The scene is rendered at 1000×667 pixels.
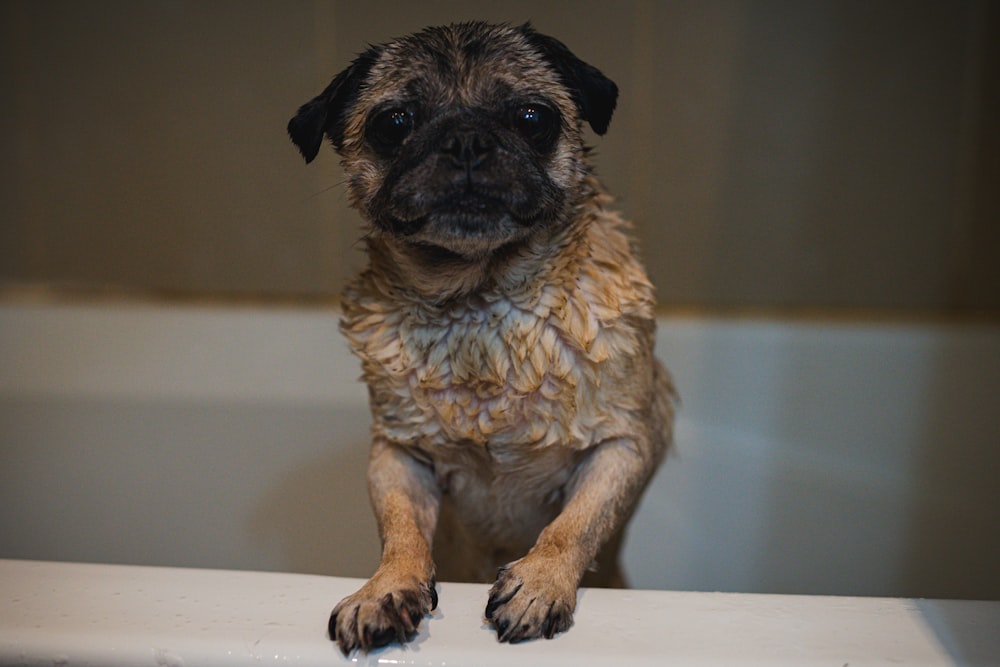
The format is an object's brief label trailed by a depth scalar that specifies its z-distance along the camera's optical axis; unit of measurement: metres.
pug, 0.84
